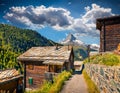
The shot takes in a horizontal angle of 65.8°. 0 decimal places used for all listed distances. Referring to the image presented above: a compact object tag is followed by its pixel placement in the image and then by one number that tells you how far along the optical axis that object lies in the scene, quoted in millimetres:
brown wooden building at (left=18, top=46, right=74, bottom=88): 14795
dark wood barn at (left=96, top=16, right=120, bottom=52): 11361
